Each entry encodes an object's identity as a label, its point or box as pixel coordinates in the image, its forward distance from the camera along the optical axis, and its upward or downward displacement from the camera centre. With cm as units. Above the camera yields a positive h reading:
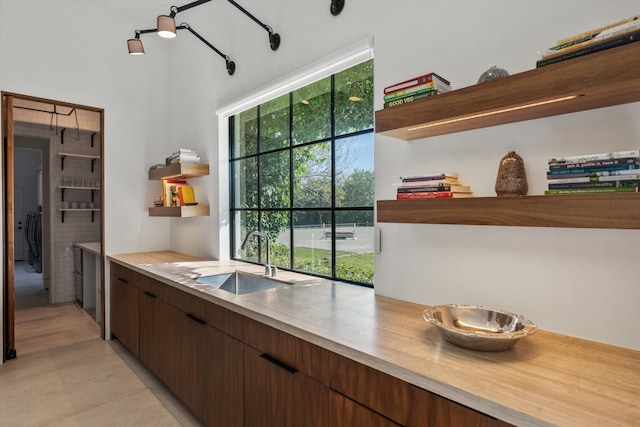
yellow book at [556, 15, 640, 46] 93 +50
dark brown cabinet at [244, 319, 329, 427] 125 -67
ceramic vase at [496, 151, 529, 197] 124 +12
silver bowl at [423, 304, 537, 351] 104 -39
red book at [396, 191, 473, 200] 135 +6
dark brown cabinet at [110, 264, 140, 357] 288 -87
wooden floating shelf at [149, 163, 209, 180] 307 +37
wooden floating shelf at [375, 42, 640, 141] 93 +36
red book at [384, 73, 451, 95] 137 +52
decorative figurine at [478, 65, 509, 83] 122 +48
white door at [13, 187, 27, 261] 744 -48
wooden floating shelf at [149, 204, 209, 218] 312 -1
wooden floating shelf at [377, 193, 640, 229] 92 +0
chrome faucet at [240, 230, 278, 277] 235 -40
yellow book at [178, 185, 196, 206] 325 +14
